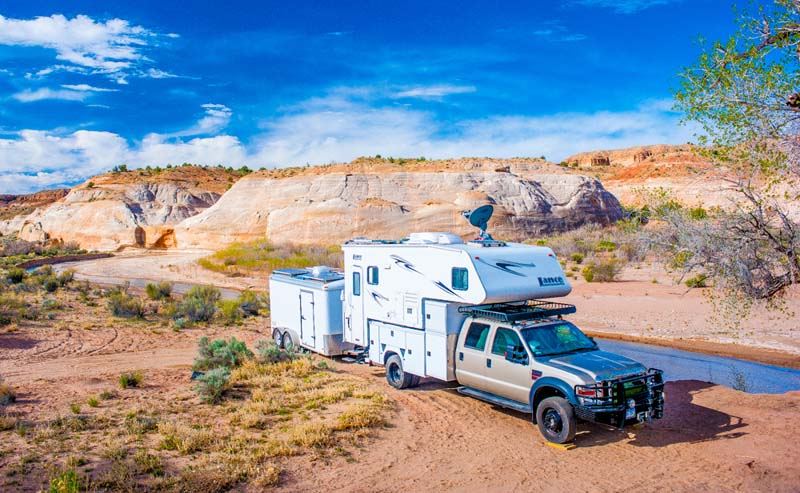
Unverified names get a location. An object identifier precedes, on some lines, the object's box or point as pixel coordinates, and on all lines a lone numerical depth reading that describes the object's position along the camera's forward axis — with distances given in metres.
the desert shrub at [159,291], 27.55
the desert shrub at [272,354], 13.89
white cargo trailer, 14.33
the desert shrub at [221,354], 13.59
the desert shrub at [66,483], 6.55
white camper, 10.57
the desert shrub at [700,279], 11.02
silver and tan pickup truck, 8.41
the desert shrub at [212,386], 10.95
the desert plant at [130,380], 12.03
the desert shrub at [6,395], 10.42
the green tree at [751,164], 9.59
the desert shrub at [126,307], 22.16
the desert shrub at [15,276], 31.61
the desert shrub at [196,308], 21.77
